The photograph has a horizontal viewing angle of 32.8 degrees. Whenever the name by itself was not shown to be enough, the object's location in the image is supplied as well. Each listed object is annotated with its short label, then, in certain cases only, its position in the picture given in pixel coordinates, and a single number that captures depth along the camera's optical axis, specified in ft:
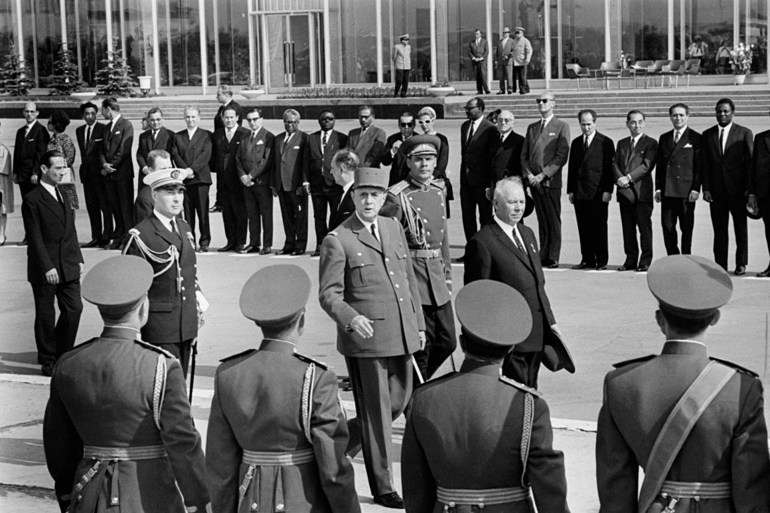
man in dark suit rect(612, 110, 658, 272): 50.44
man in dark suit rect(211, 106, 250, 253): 58.49
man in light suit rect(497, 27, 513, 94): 116.57
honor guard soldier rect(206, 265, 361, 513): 16.17
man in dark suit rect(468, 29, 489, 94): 118.83
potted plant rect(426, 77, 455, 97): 127.44
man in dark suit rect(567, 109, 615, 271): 51.03
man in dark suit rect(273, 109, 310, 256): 56.75
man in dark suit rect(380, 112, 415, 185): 52.33
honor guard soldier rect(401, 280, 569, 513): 14.93
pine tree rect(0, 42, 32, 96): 156.56
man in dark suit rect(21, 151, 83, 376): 35.73
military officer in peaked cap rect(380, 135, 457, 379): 28.99
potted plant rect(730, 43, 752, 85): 122.11
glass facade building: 129.59
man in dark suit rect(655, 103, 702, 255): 49.49
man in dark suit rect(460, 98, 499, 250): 54.34
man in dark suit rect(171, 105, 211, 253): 58.65
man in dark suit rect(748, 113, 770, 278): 47.42
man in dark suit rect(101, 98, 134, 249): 60.44
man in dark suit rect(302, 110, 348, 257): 55.93
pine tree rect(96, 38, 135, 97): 148.66
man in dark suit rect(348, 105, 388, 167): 55.77
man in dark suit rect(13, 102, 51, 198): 61.00
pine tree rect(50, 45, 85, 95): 151.94
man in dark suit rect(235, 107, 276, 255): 57.52
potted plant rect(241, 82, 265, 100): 136.46
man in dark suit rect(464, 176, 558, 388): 25.89
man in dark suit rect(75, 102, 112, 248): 61.21
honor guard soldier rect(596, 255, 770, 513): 14.53
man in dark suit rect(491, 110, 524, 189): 53.36
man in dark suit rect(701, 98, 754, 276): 48.21
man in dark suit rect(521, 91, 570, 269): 52.75
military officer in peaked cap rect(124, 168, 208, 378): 27.25
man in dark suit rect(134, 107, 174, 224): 58.85
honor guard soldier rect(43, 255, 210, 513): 16.48
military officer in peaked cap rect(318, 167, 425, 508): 23.94
